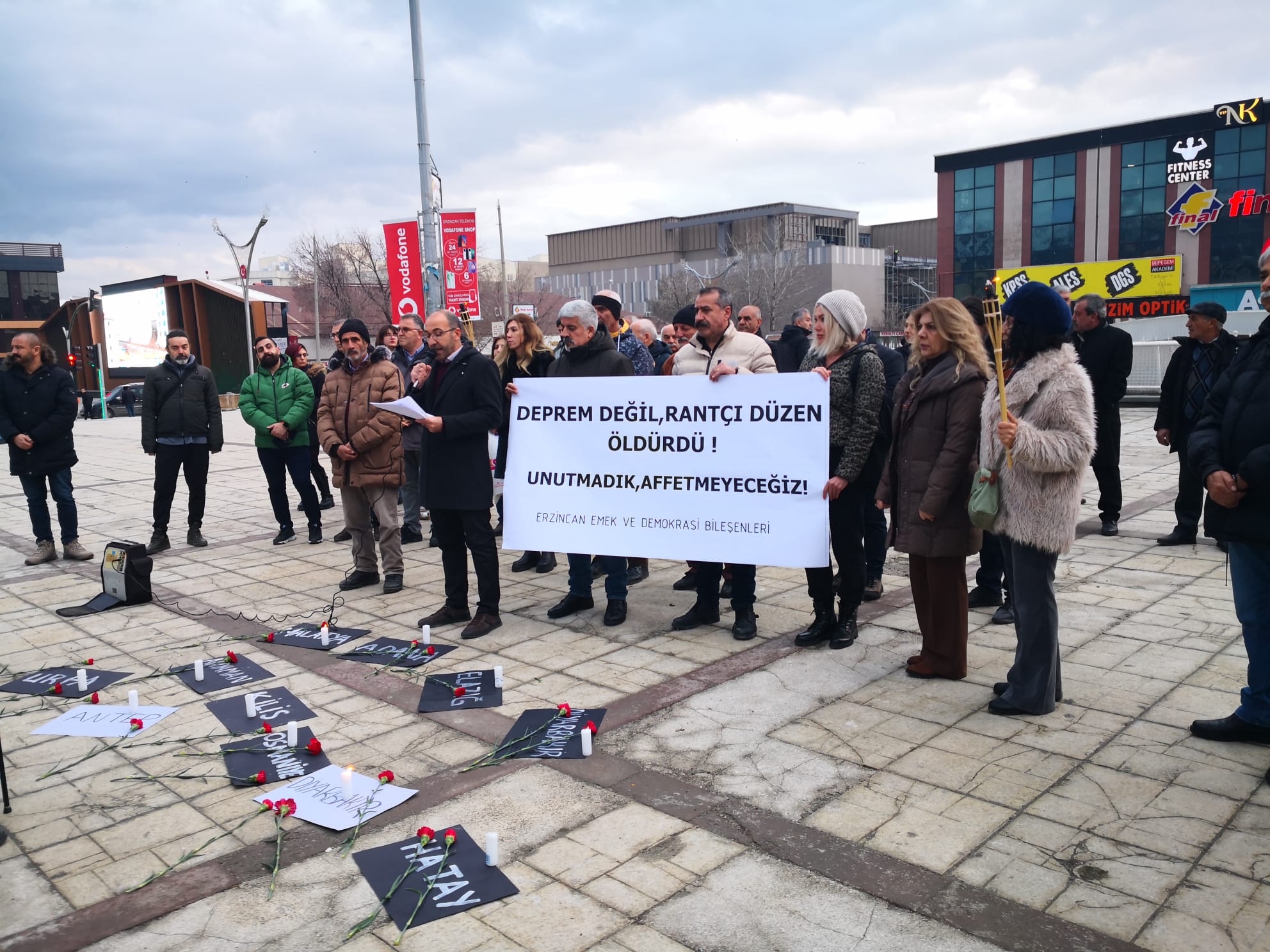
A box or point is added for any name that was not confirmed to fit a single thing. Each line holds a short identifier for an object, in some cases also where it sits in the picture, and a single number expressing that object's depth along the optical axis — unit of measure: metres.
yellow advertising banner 39.12
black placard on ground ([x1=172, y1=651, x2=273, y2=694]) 5.49
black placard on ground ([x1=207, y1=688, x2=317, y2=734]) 4.91
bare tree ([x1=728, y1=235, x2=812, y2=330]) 63.78
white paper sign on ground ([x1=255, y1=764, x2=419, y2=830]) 3.85
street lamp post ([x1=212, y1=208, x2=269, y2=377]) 37.95
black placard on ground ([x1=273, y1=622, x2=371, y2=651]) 6.24
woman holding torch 4.32
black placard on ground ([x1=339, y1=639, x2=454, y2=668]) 5.82
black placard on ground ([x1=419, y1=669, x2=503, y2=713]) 5.06
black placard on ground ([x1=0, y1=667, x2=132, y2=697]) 5.45
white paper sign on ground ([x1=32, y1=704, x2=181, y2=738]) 4.82
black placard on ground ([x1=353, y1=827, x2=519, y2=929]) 3.21
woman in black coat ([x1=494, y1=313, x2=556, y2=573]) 7.53
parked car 38.44
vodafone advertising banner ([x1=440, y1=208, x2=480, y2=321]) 15.27
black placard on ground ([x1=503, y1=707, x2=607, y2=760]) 4.42
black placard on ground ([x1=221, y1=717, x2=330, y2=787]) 4.28
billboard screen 55.59
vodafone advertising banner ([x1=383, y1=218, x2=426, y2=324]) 16.91
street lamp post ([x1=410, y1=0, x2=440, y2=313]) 15.86
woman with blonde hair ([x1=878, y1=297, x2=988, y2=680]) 4.95
